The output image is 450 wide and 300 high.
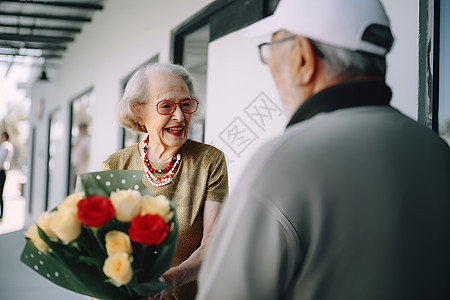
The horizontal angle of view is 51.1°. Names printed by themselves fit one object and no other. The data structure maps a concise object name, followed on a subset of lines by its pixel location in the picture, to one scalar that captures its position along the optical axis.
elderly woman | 1.58
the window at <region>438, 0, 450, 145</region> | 1.69
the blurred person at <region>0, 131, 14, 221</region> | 9.46
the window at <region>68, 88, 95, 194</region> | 7.64
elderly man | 0.69
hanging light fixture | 8.81
